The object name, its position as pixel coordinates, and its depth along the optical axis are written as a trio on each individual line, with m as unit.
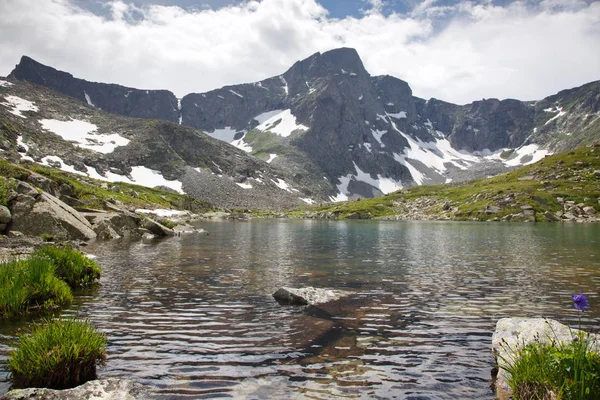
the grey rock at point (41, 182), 56.88
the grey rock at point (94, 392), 7.60
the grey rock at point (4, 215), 38.75
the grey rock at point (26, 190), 43.50
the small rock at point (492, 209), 147.62
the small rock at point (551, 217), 130.38
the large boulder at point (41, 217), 40.25
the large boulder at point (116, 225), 54.17
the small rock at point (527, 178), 187.00
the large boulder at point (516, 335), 9.09
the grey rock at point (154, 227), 65.38
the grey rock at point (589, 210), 130.25
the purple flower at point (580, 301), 6.66
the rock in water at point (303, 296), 18.83
